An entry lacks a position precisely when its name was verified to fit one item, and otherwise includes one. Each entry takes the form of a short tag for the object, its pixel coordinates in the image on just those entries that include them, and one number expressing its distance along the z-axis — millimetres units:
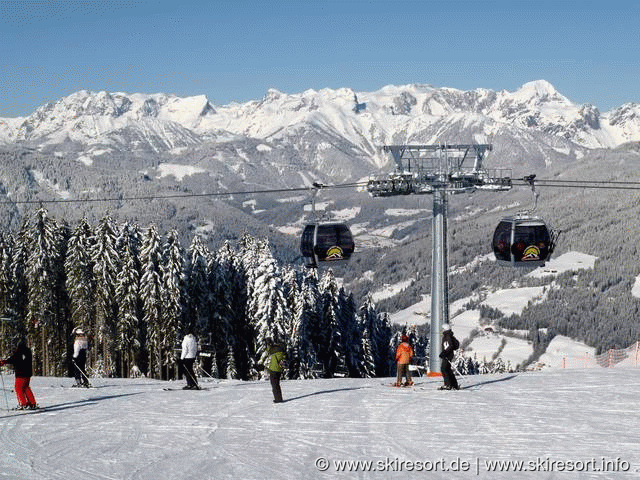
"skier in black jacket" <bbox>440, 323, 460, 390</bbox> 24953
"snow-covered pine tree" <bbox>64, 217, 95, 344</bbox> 55188
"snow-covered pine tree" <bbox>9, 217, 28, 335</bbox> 58031
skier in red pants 21922
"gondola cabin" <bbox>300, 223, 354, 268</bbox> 34844
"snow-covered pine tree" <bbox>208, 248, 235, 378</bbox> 58531
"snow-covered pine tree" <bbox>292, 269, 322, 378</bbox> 59125
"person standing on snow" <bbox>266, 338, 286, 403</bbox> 23297
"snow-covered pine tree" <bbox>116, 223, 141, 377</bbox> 54781
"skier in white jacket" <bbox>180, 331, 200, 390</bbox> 26438
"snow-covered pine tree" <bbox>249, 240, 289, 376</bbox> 53531
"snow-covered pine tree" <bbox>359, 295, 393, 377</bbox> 80438
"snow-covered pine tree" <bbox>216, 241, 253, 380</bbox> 59250
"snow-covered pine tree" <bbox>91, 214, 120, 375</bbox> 54938
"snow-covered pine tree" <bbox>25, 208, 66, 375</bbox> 54875
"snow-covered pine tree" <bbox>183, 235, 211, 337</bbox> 57188
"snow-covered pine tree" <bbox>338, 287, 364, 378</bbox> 68750
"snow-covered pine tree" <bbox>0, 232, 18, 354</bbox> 57188
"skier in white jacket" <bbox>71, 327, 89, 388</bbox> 28859
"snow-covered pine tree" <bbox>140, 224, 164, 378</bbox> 53875
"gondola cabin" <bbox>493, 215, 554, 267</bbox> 32625
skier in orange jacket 26391
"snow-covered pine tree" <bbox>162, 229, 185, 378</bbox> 53594
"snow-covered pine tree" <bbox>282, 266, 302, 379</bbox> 58844
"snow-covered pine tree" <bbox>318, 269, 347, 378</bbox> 66250
